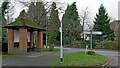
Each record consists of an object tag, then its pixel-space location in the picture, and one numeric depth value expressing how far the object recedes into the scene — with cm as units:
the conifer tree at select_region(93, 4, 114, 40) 3572
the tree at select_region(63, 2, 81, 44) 3359
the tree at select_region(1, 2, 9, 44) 1757
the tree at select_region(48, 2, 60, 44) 3556
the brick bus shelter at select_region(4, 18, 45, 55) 1358
